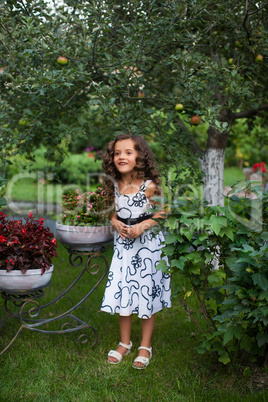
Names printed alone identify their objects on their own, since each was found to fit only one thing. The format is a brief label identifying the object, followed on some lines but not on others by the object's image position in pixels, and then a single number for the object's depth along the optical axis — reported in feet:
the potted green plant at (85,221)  8.11
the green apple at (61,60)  9.00
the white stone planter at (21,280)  7.00
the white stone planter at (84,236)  8.06
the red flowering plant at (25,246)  7.04
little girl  7.93
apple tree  9.07
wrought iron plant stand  7.38
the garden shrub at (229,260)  5.90
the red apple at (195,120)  9.82
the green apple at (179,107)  9.68
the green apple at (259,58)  9.86
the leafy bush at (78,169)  30.71
